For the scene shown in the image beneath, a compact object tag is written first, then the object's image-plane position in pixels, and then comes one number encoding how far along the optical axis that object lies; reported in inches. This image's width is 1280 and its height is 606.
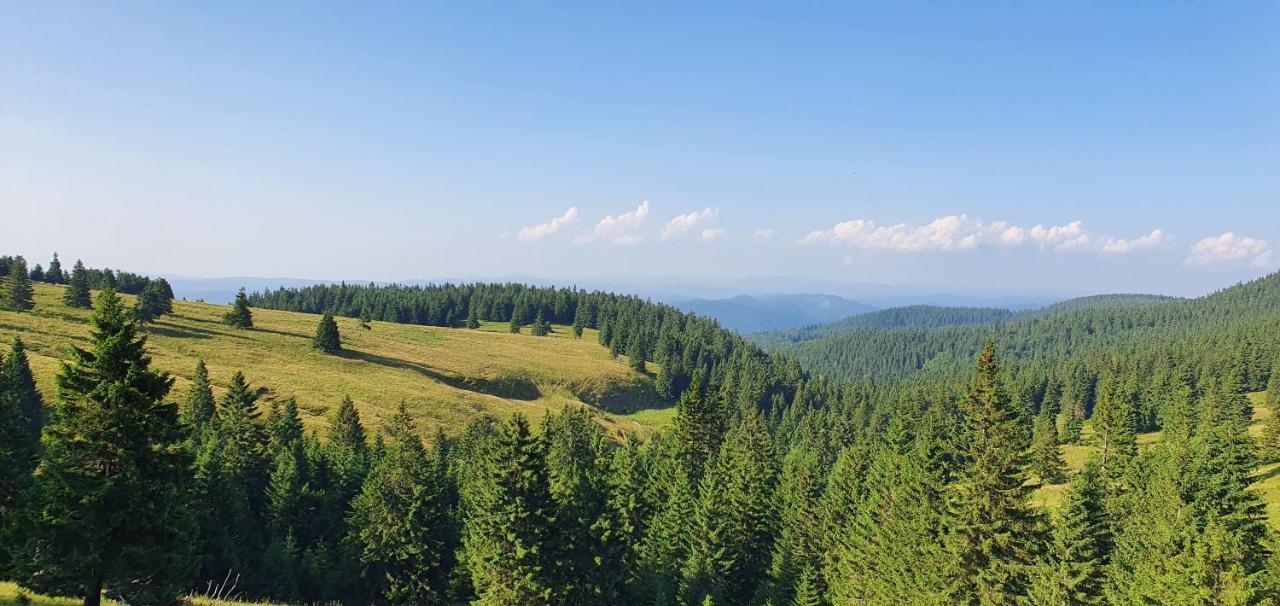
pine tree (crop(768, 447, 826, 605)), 1573.6
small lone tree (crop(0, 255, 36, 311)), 3174.2
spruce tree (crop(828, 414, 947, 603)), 1144.2
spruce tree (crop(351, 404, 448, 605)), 1540.4
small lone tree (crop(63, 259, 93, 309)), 3533.5
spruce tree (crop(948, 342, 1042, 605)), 1002.7
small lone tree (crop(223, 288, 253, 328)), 3964.1
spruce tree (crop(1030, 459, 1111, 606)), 965.2
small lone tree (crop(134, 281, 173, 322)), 3481.8
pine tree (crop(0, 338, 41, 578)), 671.1
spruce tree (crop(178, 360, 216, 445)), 2110.0
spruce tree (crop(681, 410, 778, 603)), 1584.6
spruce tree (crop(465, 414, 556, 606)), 1152.2
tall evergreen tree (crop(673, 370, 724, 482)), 2235.5
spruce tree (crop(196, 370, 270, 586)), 1378.0
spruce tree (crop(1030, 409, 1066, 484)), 3112.7
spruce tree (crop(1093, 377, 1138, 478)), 2228.1
